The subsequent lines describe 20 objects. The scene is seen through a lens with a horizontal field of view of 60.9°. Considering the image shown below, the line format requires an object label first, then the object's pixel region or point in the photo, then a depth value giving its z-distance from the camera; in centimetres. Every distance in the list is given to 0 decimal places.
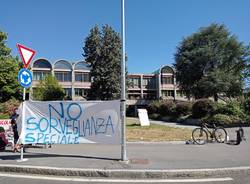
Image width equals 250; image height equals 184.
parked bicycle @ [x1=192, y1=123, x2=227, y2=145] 939
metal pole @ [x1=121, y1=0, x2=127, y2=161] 591
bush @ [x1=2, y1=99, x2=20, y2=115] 2044
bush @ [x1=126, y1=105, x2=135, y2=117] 4450
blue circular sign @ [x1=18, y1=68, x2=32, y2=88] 625
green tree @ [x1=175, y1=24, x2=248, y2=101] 3251
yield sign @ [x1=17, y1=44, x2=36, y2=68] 625
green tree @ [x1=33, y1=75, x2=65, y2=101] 3813
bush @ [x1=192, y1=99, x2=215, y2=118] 1950
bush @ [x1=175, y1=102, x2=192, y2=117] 2468
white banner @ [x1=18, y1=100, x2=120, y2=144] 641
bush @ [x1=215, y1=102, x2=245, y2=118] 1716
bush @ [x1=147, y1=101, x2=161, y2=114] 3064
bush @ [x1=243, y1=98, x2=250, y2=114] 1770
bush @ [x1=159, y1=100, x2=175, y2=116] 2757
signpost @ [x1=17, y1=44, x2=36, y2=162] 625
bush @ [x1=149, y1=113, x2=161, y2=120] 2920
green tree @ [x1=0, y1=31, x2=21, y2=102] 2774
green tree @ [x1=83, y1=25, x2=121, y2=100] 3355
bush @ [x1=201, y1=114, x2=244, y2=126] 1606
